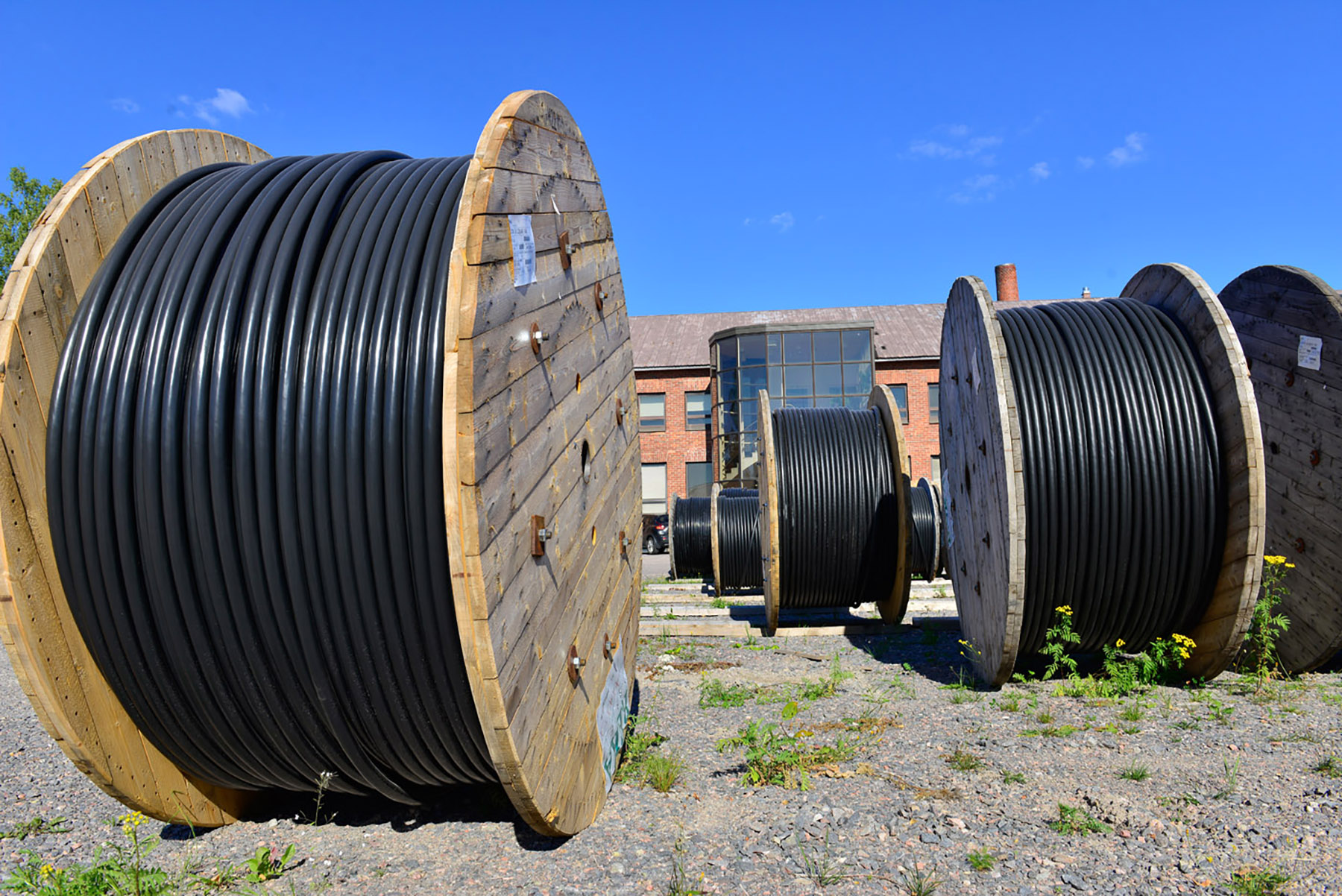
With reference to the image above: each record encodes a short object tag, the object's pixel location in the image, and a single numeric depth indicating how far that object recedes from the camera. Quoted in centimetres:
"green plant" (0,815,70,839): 370
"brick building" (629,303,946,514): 2862
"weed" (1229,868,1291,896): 291
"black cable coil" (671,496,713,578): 1403
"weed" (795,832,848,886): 309
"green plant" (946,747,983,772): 420
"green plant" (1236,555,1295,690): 564
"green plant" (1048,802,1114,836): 344
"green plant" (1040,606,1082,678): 541
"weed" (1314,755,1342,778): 393
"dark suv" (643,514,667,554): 2652
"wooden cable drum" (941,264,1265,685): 501
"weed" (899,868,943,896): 298
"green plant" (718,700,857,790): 411
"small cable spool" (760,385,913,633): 804
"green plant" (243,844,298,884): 320
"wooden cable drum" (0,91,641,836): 257
